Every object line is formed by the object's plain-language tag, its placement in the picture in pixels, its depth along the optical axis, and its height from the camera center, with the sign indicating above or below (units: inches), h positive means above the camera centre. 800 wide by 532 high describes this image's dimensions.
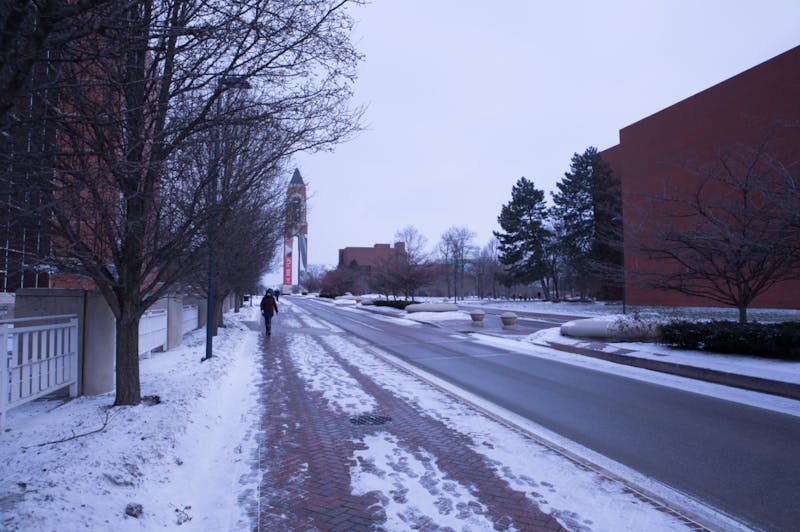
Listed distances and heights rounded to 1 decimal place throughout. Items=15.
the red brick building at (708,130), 1061.1 +417.7
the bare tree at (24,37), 94.5 +53.5
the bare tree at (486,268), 3430.4 +143.3
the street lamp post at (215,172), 219.9 +59.9
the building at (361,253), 5526.6 +438.4
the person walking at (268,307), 706.3 -22.9
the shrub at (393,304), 1430.7 -44.5
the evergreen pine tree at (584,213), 1894.6 +324.0
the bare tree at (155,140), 178.9 +65.9
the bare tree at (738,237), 377.1 +41.3
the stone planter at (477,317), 925.2 -55.5
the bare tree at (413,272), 1412.4 +49.8
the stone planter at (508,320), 852.6 -57.1
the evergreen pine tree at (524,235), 2219.5 +249.3
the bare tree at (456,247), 3091.0 +270.7
